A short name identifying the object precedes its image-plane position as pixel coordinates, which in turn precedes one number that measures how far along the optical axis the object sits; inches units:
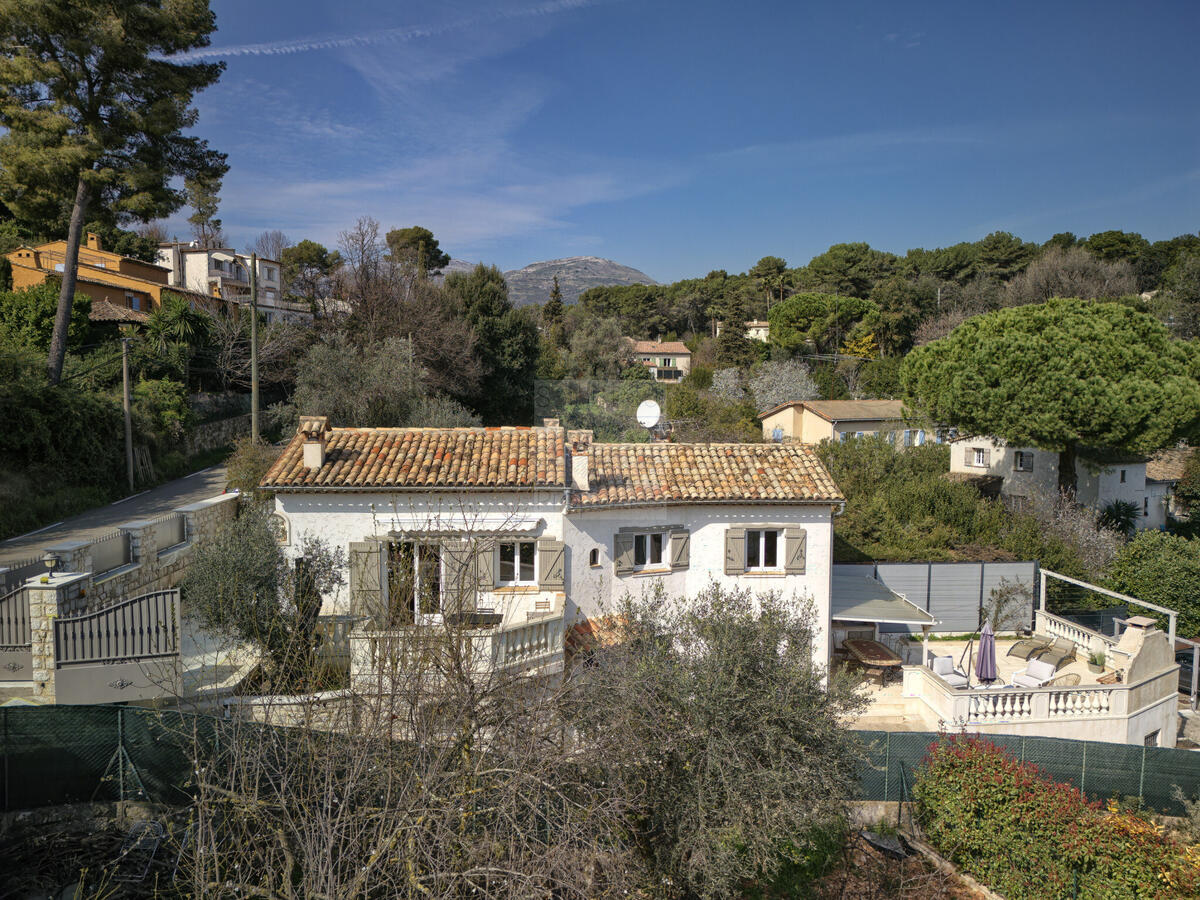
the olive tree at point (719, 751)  345.1
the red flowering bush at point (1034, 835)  422.9
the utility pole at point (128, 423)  1021.2
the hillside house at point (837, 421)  1741.5
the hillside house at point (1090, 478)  1310.4
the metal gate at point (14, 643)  464.4
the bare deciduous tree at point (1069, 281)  2431.1
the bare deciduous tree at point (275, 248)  2696.9
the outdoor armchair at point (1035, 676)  663.1
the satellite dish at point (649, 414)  926.4
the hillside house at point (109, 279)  1403.8
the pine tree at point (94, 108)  900.0
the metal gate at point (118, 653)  428.5
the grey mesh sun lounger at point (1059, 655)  702.5
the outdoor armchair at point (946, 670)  654.3
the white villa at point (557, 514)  590.9
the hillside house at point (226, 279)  1999.3
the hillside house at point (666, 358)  3139.8
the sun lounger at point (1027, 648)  741.2
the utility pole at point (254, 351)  981.8
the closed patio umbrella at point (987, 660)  655.1
